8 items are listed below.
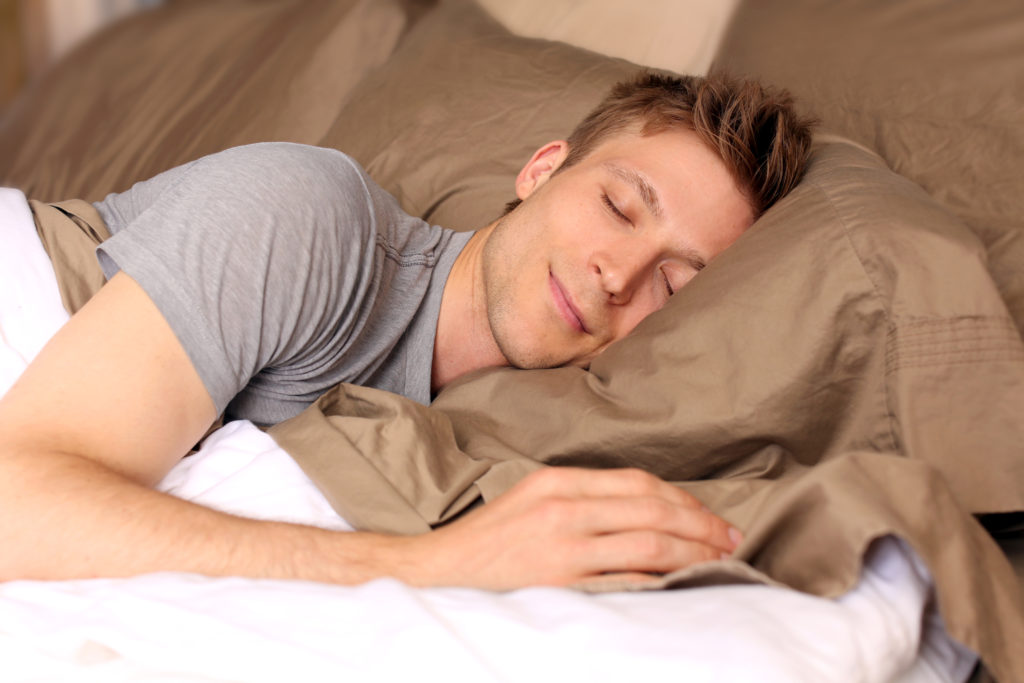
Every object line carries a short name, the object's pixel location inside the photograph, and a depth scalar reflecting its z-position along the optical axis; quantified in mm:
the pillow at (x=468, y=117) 1488
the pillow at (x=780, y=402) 818
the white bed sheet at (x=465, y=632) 603
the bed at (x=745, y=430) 635
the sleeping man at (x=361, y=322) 772
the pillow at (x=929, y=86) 1111
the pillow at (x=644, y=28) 1682
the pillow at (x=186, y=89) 1804
